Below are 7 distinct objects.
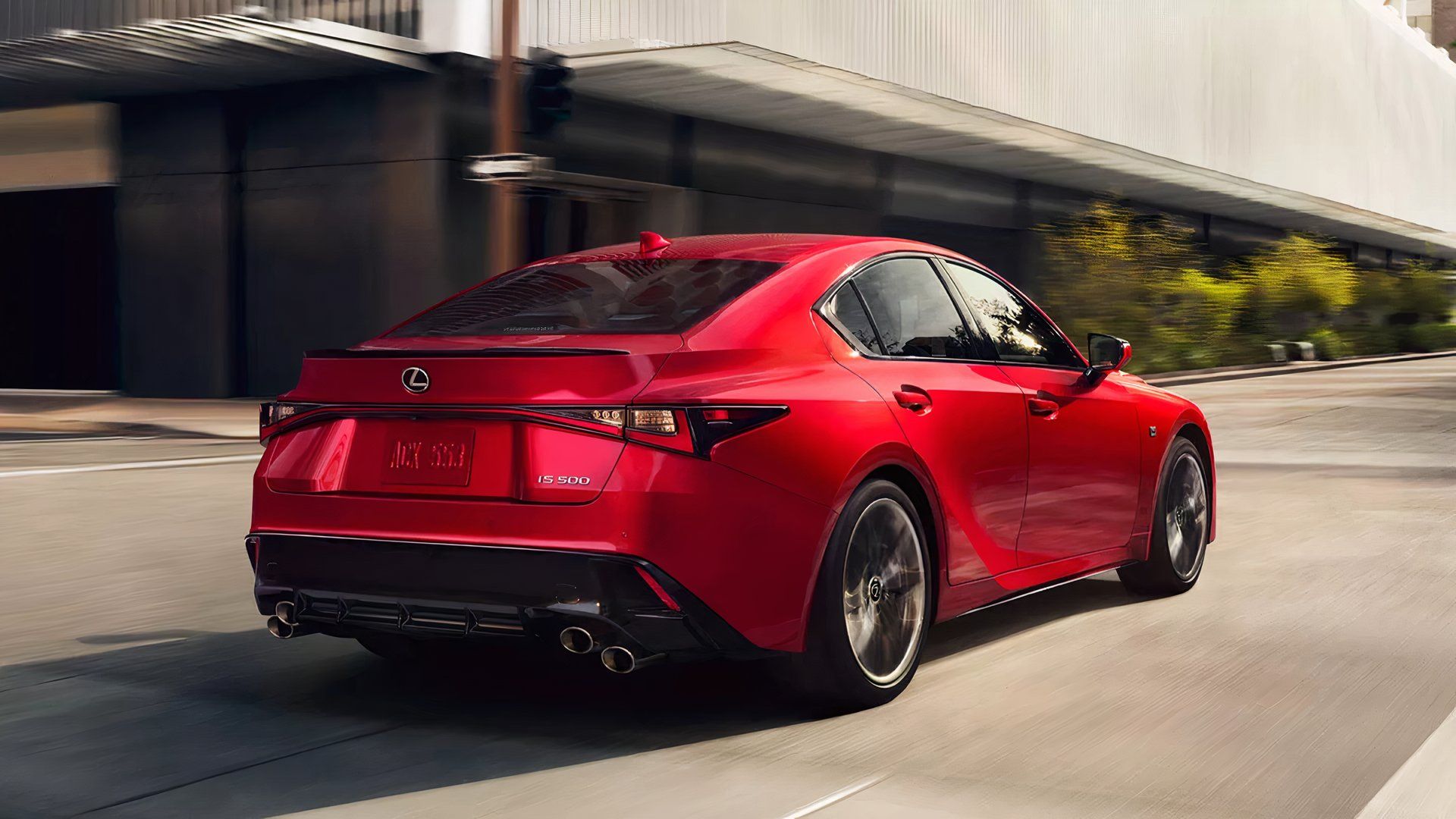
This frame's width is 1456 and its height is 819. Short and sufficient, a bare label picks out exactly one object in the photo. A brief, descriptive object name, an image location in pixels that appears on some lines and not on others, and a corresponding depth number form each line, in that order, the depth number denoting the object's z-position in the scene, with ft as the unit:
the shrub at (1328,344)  142.41
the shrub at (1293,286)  138.51
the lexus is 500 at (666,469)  15.06
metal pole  64.08
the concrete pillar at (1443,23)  371.35
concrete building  75.25
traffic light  59.77
